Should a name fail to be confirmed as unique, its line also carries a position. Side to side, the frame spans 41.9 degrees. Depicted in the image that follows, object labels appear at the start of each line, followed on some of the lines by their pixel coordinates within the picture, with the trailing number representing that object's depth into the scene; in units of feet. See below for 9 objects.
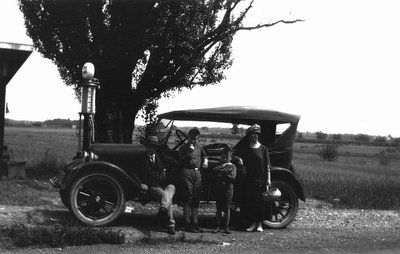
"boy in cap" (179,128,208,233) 27.30
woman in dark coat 28.71
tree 46.37
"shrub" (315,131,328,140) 388.49
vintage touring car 26.86
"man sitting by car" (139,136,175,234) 26.73
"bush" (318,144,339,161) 156.04
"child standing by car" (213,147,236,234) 27.78
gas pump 29.58
